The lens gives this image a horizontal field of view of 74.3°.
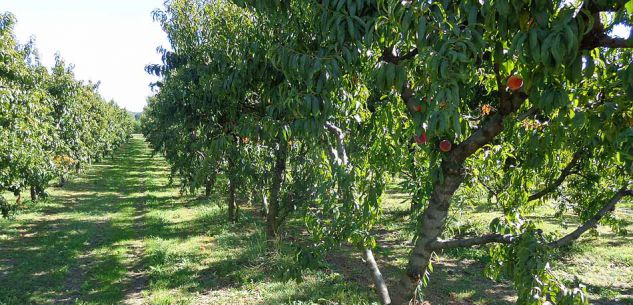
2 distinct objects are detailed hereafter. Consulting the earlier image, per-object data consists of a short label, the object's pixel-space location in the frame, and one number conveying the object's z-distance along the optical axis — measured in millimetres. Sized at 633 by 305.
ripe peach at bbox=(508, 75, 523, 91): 2469
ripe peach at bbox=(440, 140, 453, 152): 3062
